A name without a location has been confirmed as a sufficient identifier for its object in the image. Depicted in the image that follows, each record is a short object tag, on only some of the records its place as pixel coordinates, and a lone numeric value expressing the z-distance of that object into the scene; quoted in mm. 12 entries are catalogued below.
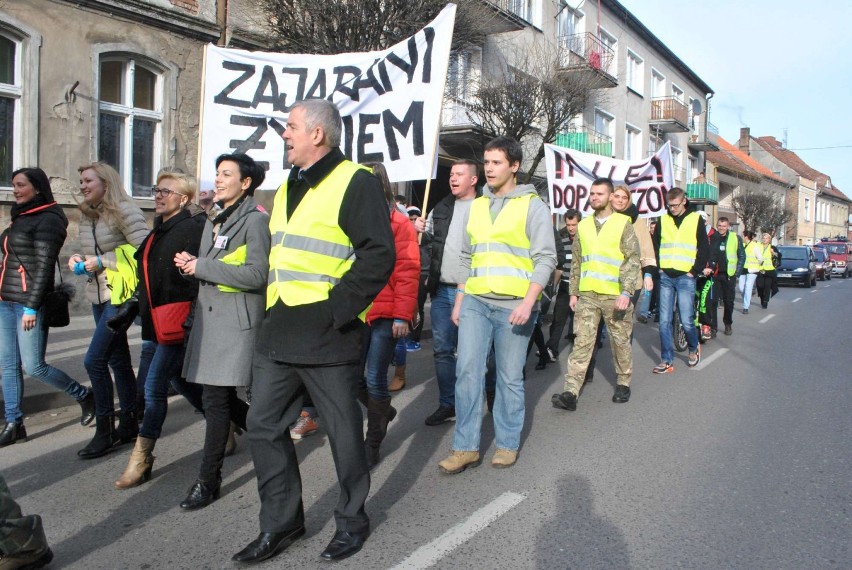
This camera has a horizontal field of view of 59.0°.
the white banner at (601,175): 11234
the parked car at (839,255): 39375
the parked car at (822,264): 35281
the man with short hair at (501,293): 4355
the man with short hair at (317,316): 3035
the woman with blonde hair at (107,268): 4699
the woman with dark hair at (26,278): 4871
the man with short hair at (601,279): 6117
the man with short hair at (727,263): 10975
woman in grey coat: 3527
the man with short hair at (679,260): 7875
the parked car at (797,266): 28359
